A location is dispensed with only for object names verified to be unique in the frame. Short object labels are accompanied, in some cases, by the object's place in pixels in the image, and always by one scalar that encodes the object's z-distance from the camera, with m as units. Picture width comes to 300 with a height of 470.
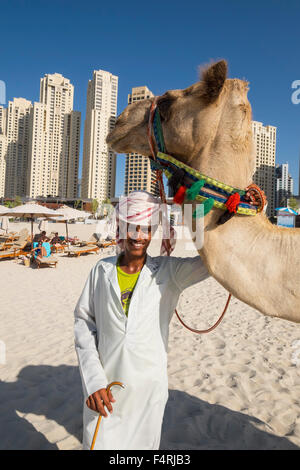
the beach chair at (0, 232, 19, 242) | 16.07
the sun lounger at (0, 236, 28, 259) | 12.53
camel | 1.26
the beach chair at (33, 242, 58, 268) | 11.59
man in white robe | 1.58
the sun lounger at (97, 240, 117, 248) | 17.30
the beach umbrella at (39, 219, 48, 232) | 16.09
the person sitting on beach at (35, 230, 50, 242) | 13.20
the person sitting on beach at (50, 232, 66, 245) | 15.52
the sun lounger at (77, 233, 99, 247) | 16.47
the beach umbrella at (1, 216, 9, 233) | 20.74
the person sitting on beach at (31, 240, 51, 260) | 12.42
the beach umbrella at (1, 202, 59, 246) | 13.84
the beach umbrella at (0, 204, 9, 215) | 15.60
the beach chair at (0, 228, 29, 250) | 14.32
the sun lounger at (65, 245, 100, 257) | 14.47
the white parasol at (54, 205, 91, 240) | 17.50
